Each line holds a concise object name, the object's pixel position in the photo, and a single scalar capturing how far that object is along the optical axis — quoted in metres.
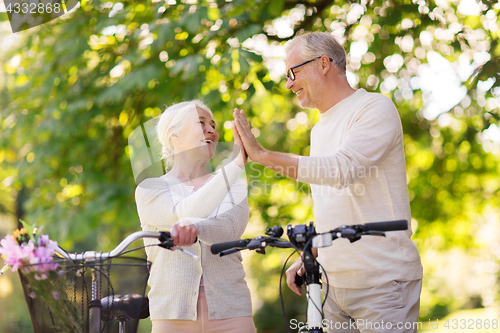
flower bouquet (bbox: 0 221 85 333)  4.19
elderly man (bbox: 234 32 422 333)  4.36
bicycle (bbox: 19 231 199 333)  4.22
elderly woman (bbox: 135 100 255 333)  4.47
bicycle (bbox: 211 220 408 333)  4.20
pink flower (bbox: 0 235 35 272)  4.19
